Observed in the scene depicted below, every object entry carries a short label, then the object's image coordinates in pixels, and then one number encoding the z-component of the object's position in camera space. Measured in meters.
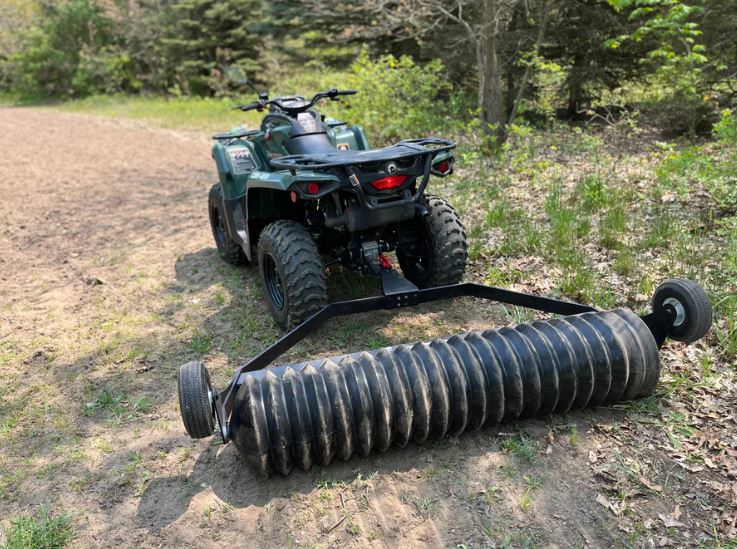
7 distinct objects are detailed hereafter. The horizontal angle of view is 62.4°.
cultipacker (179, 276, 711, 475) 2.95
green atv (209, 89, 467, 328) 3.81
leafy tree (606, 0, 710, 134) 7.53
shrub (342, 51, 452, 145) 10.67
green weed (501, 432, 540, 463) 3.11
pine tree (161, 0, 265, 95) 19.89
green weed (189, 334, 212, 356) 4.43
